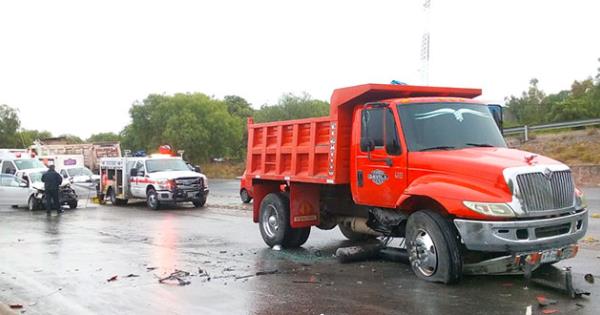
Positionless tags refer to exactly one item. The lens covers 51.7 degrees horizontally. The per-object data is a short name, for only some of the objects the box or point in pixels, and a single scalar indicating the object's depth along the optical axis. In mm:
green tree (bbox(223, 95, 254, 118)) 85250
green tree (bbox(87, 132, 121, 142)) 131275
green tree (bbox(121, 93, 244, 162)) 60812
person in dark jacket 20703
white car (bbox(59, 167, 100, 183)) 29998
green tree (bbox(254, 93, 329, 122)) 69500
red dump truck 7148
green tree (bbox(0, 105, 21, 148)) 81625
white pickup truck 22203
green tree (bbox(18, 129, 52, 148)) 83412
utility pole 48812
